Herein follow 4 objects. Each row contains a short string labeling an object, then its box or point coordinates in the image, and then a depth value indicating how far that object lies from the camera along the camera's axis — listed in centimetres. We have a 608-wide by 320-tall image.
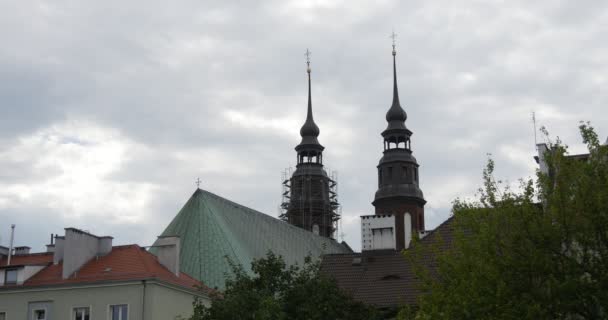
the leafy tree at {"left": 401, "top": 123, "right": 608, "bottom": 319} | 2427
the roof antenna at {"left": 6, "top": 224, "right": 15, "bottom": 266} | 4448
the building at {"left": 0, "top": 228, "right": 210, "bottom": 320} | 4012
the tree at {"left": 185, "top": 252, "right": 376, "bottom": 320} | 3194
